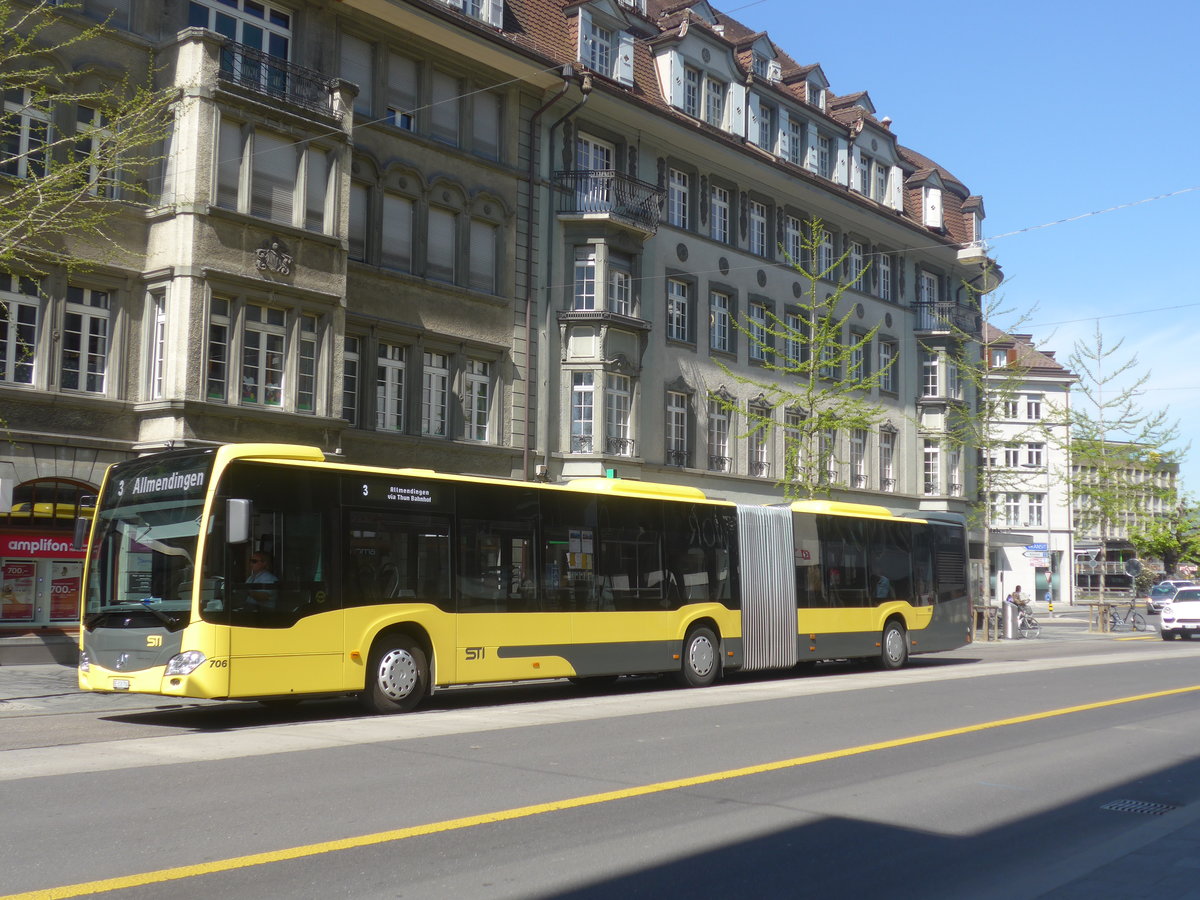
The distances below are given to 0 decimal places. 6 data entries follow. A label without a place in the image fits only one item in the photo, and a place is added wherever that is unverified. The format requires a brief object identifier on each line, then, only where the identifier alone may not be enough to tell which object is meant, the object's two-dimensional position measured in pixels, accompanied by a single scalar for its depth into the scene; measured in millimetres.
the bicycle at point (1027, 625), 40656
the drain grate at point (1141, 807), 9178
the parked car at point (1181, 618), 40250
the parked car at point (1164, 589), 71075
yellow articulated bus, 13586
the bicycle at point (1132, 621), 46469
